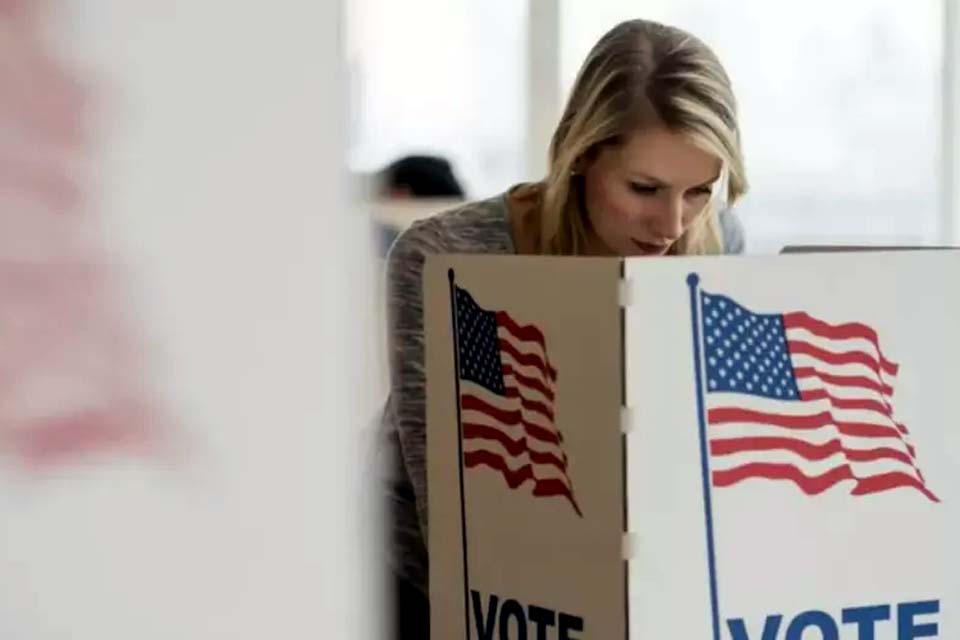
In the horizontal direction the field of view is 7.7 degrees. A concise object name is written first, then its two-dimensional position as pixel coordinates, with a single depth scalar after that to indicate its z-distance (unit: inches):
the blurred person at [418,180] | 404.7
